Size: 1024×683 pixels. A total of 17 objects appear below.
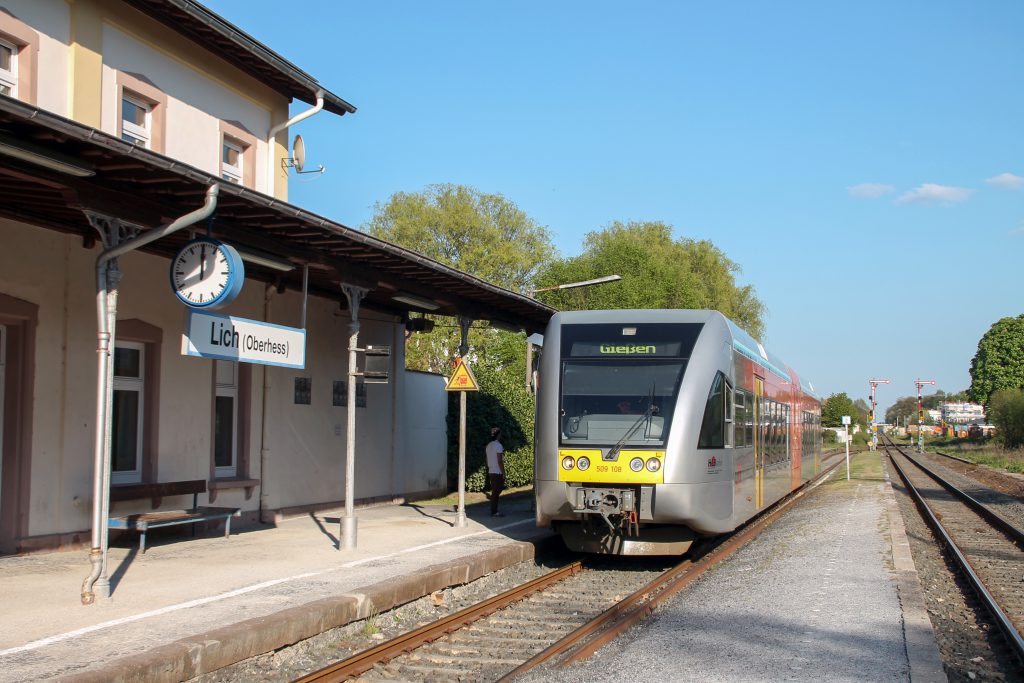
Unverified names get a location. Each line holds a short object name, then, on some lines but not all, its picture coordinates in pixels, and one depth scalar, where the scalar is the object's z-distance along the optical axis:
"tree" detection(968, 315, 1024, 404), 83.38
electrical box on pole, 11.71
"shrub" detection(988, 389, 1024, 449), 54.72
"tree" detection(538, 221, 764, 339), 43.66
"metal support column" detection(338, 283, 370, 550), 11.41
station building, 8.34
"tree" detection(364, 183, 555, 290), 44.91
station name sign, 8.76
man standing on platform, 16.03
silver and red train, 10.55
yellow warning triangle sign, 13.67
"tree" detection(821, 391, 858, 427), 104.26
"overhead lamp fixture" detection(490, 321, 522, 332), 16.75
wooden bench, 10.48
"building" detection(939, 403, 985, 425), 150.00
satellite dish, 17.12
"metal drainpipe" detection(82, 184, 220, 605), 7.90
